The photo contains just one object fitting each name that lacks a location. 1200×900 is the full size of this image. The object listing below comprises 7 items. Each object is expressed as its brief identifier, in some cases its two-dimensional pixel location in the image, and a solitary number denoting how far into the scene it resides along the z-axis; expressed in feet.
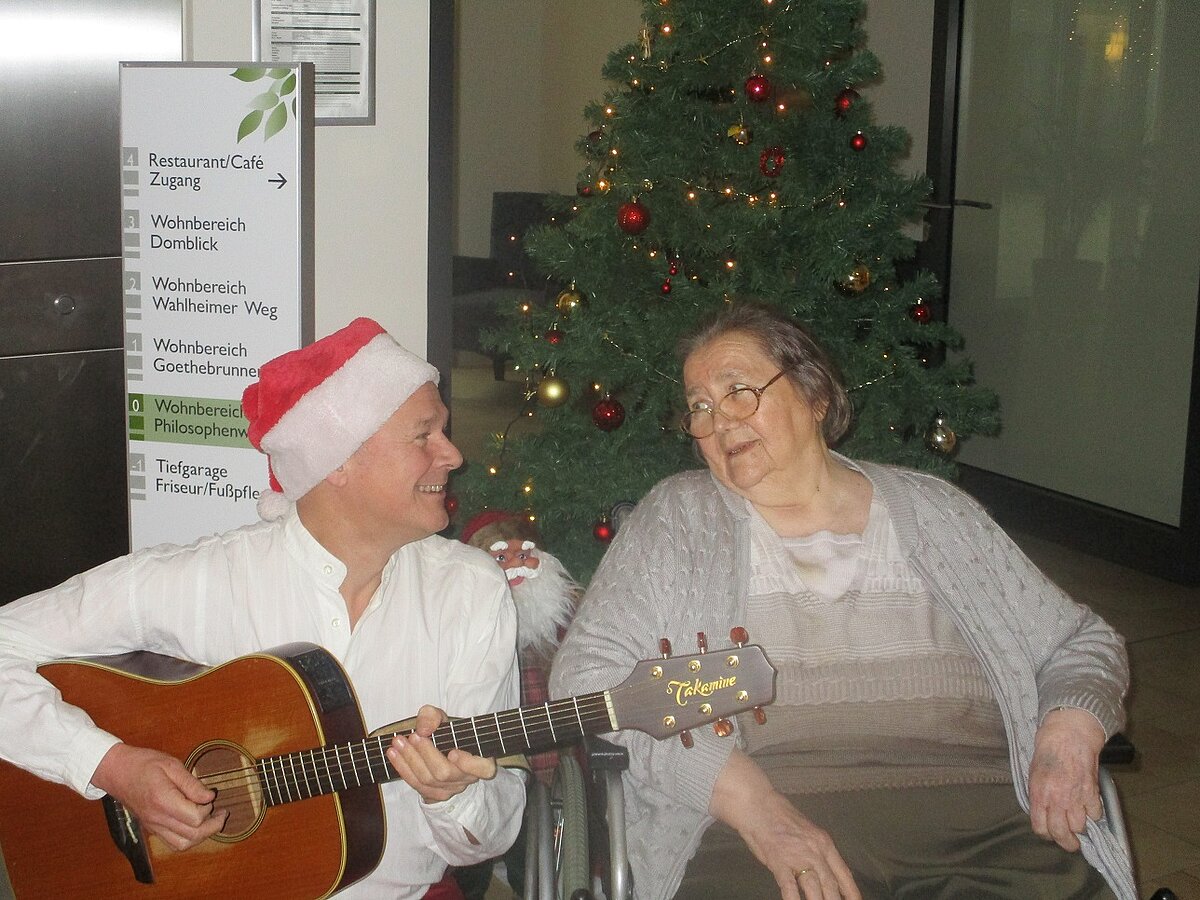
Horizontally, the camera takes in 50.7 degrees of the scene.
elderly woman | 5.68
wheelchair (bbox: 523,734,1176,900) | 5.30
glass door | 14.89
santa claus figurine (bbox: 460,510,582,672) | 6.88
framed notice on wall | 8.64
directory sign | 7.27
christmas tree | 9.30
